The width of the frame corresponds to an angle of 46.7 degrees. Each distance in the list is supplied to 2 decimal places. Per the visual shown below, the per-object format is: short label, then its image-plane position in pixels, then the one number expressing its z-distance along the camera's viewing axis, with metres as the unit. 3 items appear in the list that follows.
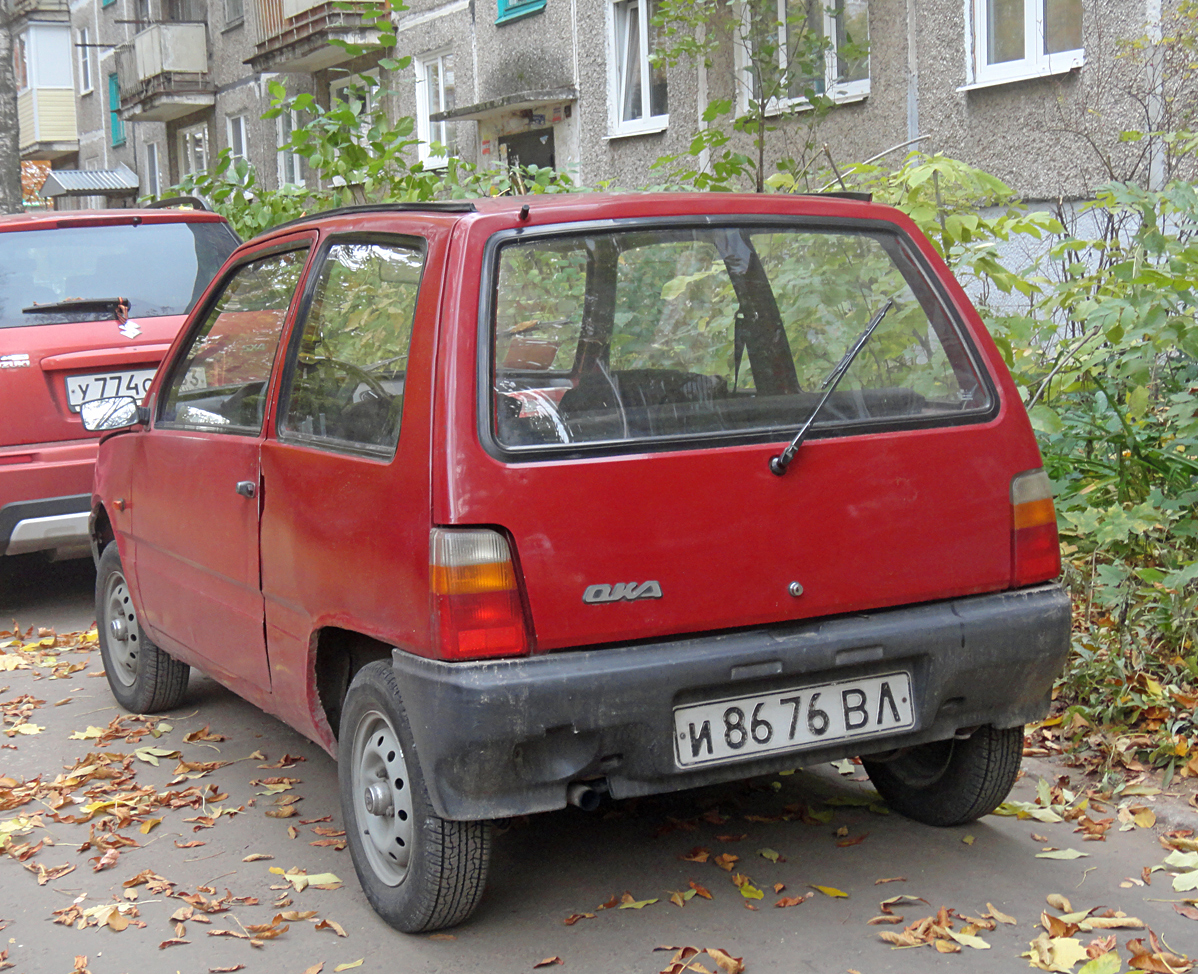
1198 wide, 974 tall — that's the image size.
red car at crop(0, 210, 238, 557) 6.79
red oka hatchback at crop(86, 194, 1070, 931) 3.05
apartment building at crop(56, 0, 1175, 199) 11.07
